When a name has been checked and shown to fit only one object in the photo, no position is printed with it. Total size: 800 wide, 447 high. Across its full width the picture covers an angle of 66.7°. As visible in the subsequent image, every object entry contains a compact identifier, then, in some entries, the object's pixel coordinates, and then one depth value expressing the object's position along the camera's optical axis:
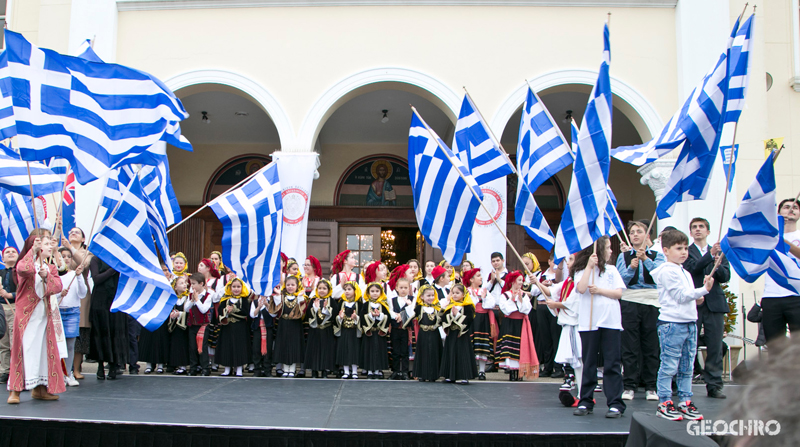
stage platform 4.54
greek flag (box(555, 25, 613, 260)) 5.62
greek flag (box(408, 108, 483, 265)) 7.38
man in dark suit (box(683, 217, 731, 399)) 6.24
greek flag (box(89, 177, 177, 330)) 6.43
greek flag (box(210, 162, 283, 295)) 7.75
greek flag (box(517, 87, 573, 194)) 7.22
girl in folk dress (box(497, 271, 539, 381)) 8.84
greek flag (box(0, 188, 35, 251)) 7.74
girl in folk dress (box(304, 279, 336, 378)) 8.66
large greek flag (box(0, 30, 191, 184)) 5.69
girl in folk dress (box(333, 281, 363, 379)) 8.62
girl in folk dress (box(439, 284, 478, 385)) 8.06
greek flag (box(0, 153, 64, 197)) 6.77
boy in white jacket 5.21
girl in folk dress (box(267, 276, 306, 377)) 8.74
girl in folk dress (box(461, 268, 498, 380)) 9.09
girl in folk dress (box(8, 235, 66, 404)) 5.71
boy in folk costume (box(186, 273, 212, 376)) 8.74
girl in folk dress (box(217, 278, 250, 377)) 8.72
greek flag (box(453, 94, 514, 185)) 7.96
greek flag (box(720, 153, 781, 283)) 5.21
